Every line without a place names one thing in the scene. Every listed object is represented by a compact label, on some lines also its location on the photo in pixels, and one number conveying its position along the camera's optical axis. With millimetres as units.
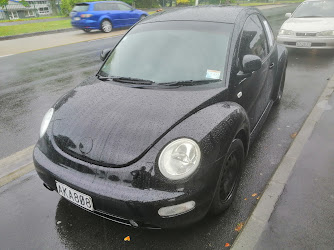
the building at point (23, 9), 61253
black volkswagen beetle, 2029
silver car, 7996
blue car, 14844
